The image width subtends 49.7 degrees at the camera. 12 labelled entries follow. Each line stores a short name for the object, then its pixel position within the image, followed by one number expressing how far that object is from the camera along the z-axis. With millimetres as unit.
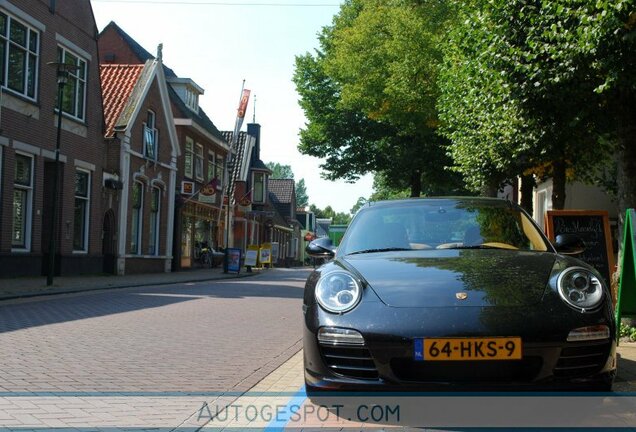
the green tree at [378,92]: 22734
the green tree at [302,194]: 140500
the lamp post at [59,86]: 15620
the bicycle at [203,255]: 34406
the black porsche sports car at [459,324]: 3779
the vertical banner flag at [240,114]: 37000
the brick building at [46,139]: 17594
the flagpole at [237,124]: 36781
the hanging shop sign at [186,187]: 31484
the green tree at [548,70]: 7219
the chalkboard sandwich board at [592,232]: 9484
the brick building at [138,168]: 24125
